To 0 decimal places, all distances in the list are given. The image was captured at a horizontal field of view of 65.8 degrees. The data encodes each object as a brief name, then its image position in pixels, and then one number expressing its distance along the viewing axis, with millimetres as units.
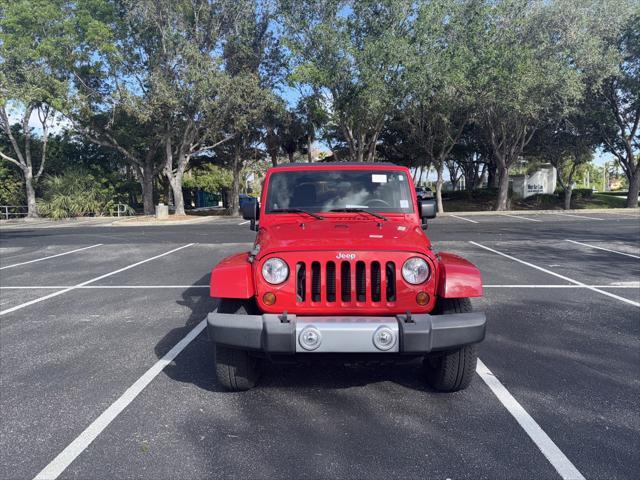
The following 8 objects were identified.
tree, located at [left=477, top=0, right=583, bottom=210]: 22578
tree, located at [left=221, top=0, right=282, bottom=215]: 25656
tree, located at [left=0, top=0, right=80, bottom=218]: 24047
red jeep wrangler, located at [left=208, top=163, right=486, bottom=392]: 3211
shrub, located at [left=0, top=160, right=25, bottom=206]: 32906
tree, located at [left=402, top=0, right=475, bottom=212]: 21547
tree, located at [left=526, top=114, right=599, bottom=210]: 31453
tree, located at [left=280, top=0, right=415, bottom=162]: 21484
